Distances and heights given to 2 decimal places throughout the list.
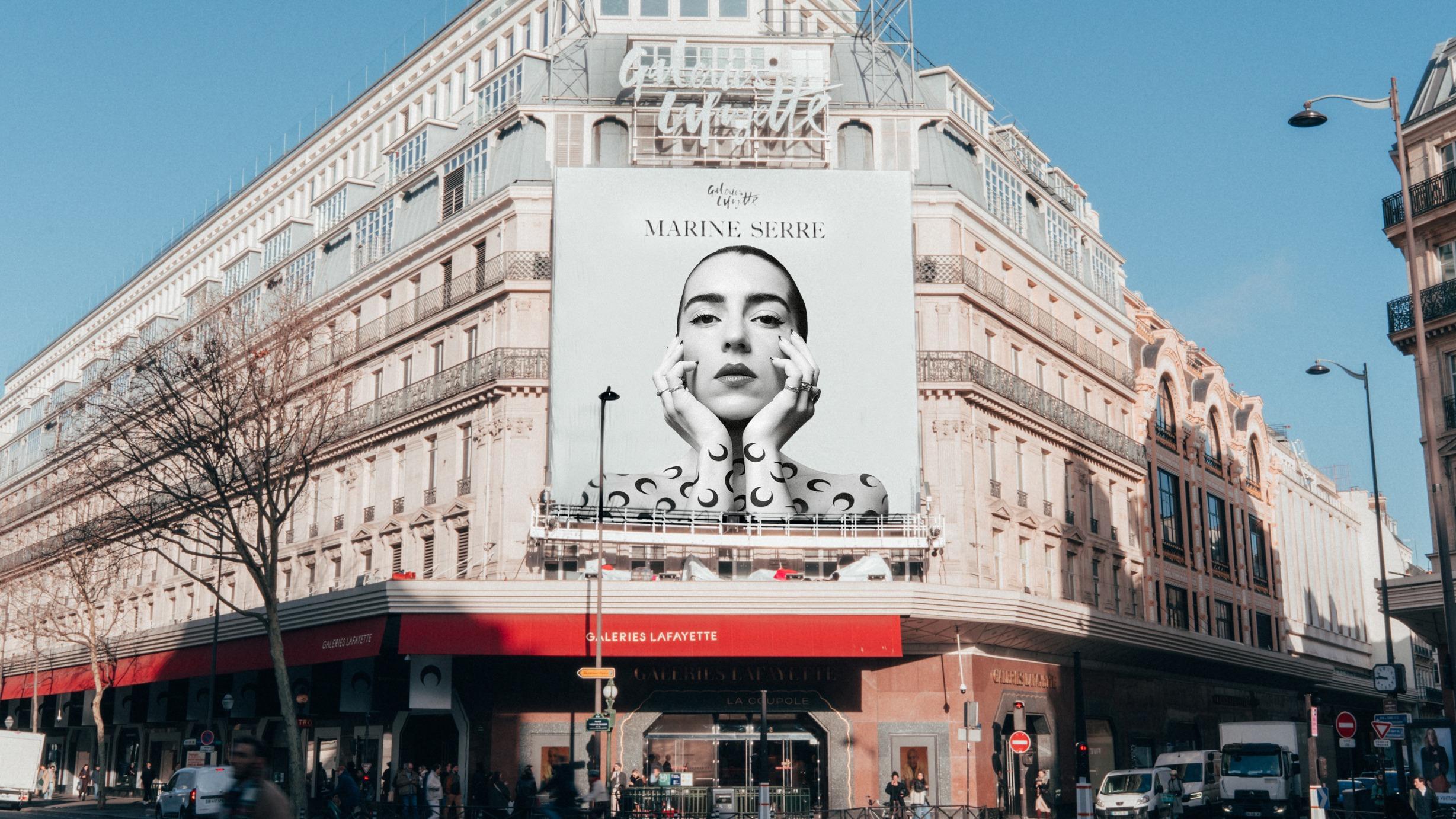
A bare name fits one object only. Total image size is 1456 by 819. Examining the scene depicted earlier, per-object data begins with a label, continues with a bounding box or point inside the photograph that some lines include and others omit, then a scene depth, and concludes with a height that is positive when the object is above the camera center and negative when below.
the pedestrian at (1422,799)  24.72 -1.55
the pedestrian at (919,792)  38.97 -2.14
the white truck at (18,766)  46.91 -1.40
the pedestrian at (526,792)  31.62 -1.61
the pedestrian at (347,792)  31.44 -1.58
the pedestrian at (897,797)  36.50 -2.13
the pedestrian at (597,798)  24.27 -1.34
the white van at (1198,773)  42.50 -1.85
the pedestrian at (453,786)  38.41 -1.82
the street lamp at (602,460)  37.65 +7.15
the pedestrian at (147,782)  53.31 -2.24
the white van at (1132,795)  38.38 -2.24
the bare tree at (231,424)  37.12 +7.87
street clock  30.19 +0.62
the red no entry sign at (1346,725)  31.72 -0.37
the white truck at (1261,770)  39.50 -1.68
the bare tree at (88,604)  55.34 +5.24
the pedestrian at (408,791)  35.91 -1.81
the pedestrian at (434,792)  32.78 -1.66
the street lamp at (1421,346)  25.66 +6.43
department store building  40.84 +6.40
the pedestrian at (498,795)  35.38 -1.89
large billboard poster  43.94 +11.52
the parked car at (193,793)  35.06 -1.78
